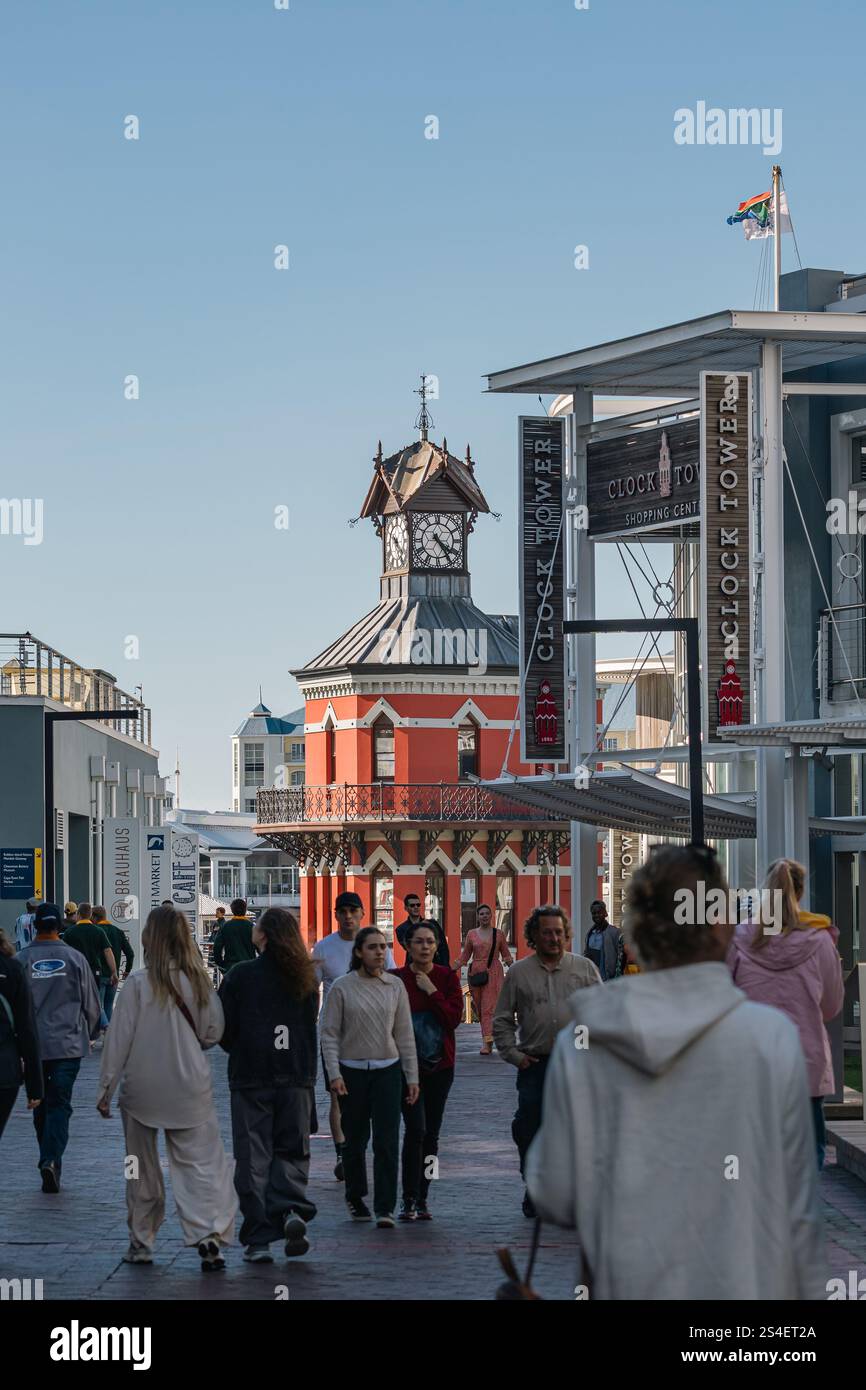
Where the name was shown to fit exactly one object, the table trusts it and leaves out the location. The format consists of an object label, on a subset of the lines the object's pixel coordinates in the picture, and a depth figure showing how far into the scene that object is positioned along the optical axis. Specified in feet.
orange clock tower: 212.43
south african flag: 102.78
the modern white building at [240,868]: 379.35
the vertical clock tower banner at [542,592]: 95.30
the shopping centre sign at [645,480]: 86.38
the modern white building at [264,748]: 421.18
